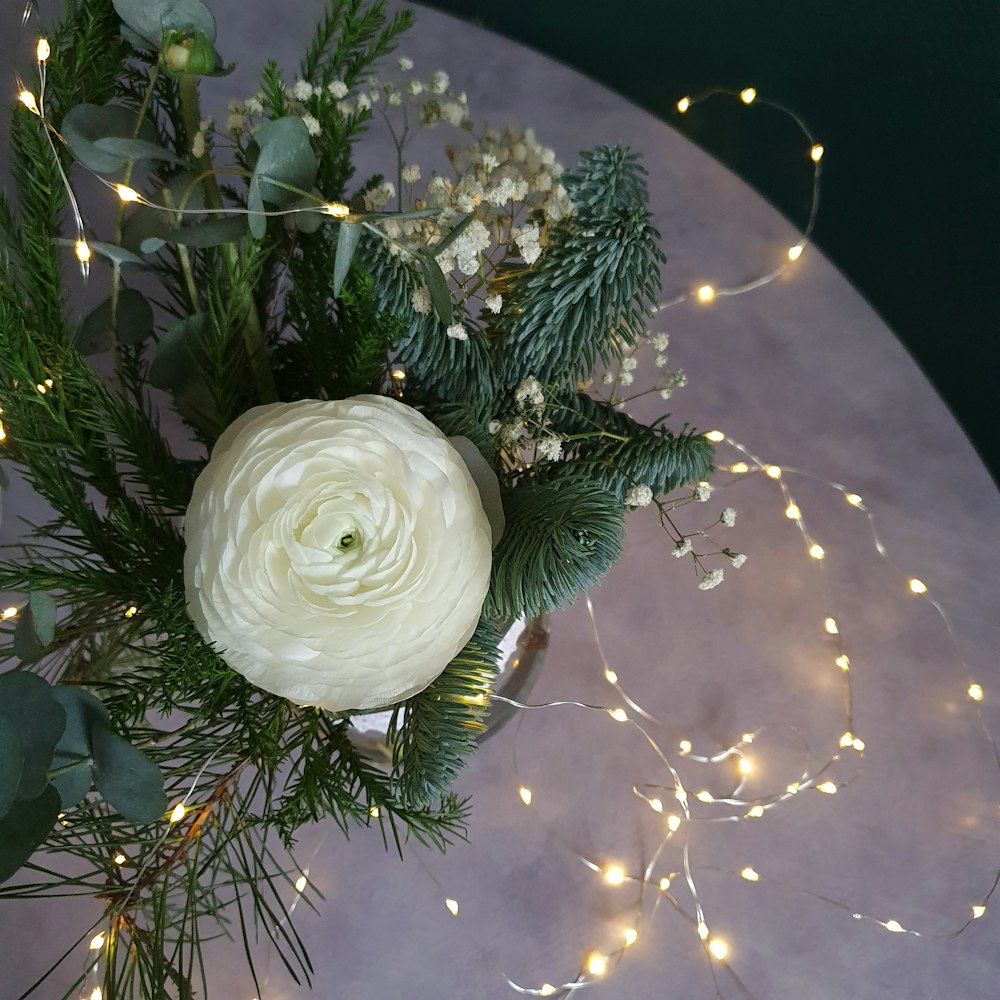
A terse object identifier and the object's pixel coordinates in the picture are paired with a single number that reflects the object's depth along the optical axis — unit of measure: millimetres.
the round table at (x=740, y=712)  695
